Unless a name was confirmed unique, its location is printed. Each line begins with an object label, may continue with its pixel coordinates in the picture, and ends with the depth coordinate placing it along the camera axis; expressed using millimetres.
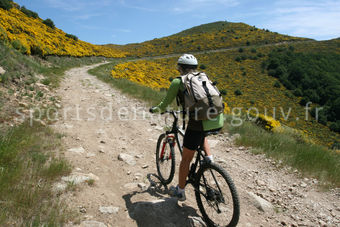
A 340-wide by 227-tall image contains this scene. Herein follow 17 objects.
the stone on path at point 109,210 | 3000
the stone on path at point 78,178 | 3461
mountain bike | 2566
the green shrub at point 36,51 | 16641
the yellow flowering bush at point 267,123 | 7473
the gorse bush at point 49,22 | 31472
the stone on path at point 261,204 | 3489
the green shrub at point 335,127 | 26266
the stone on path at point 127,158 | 4709
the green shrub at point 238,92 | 34812
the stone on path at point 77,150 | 4771
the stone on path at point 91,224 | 2635
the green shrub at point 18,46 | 13112
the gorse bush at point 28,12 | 28684
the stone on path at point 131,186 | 3783
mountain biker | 2707
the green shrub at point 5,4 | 21266
